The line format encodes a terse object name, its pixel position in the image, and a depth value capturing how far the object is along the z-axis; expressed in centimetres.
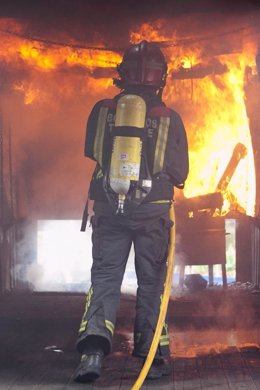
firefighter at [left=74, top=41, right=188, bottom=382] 925
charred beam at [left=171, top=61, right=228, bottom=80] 1884
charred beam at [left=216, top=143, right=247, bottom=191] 1937
